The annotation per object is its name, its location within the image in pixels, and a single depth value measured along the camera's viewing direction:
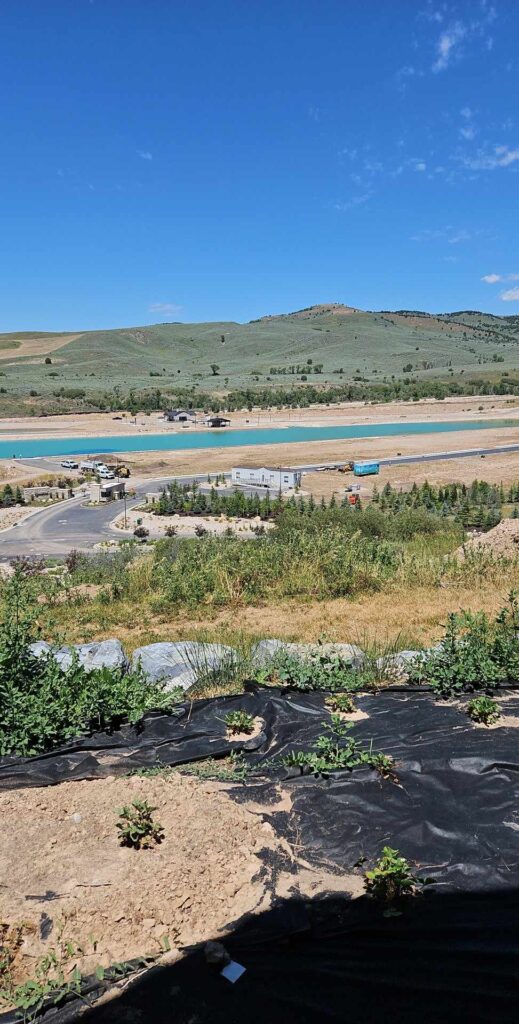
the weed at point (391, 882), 2.76
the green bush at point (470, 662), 4.86
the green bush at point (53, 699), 4.13
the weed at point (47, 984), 2.32
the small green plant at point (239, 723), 4.35
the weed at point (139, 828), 3.13
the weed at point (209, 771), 3.76
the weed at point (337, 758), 3.71
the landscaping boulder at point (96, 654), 5.89
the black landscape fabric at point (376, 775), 3.12
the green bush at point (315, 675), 4.96
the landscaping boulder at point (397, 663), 5.34
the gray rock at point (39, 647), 6.17
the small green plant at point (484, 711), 4.35
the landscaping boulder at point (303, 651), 5.57
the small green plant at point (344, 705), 4.59
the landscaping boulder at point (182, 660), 5.50
